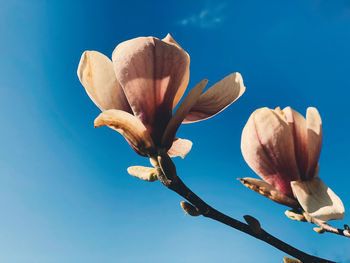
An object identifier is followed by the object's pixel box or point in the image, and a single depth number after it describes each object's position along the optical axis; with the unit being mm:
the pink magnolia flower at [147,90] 240
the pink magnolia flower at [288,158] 228
